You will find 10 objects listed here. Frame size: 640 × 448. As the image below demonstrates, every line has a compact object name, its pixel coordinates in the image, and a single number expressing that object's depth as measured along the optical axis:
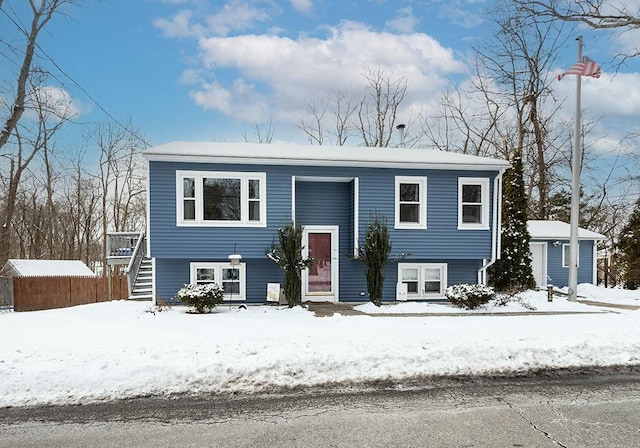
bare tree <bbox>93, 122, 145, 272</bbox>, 27.50
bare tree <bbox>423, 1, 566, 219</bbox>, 24.31
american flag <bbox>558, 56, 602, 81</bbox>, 12.25
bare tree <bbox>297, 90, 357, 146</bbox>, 27.66
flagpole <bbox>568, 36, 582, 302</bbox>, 12.68
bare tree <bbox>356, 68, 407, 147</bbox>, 27.30
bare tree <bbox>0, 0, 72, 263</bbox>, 16.50
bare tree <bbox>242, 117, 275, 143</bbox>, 26.86
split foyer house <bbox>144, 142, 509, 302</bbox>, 11.59
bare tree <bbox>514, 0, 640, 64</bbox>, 13.72
